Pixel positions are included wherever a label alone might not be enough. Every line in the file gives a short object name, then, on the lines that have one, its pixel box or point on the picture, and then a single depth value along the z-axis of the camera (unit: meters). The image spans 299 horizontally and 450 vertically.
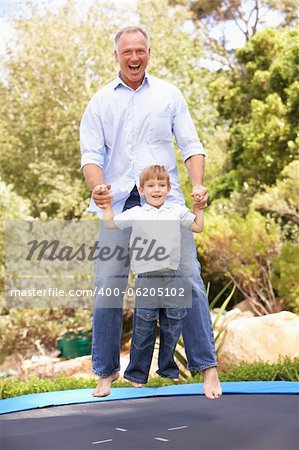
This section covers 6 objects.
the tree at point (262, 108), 13.23
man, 4.34
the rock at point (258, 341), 9.37
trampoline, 4.77
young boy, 4.21
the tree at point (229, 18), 18.62
